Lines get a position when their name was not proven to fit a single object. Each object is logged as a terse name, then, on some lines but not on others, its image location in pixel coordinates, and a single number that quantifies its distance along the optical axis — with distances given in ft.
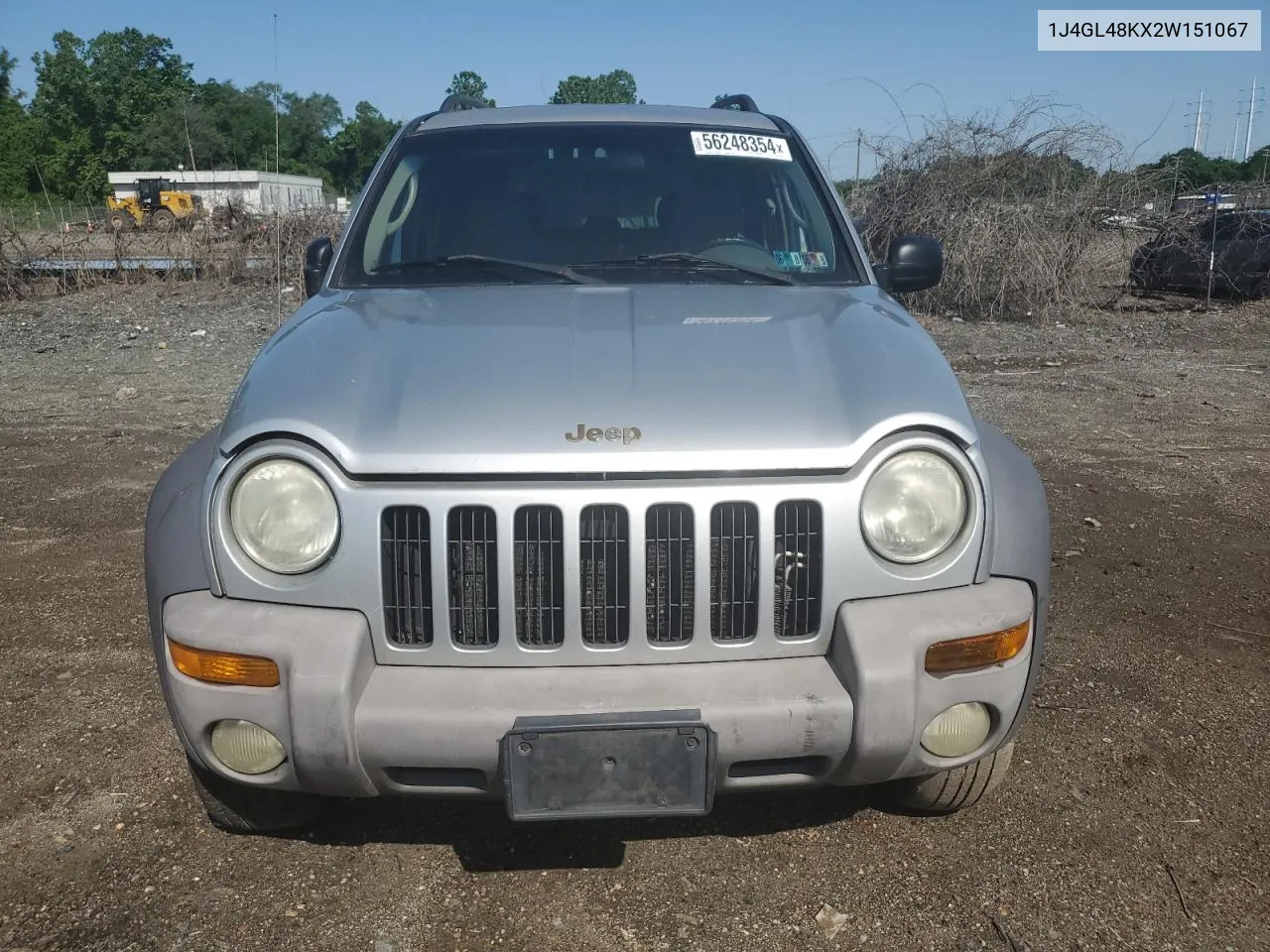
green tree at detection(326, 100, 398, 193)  279.69
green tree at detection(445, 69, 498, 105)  299.17
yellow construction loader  108.17
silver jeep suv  6.79
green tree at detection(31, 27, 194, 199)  180.14
